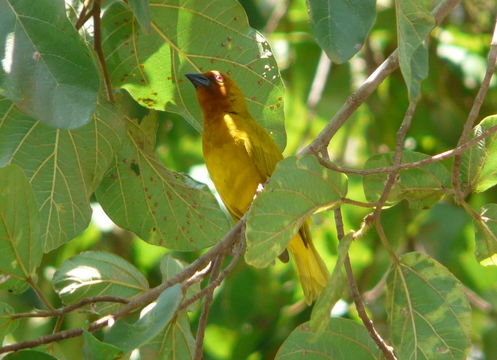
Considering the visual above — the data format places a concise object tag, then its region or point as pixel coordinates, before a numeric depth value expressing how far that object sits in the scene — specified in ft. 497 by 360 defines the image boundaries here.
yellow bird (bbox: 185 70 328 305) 25.31
